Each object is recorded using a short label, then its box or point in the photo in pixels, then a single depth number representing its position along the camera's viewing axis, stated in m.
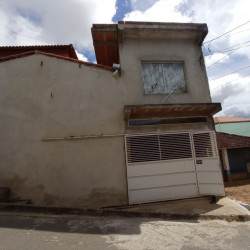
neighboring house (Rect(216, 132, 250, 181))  16.61
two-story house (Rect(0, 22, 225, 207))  7.08
